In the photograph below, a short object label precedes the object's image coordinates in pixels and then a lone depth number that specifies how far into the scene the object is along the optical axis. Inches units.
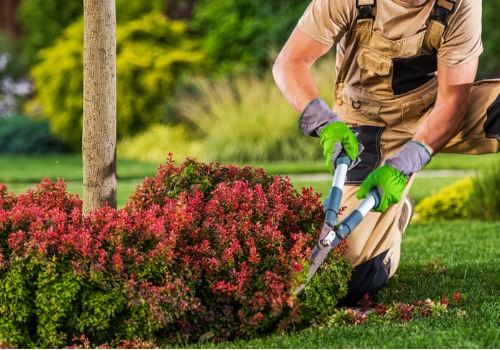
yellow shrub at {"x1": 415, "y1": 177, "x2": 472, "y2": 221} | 293.7
